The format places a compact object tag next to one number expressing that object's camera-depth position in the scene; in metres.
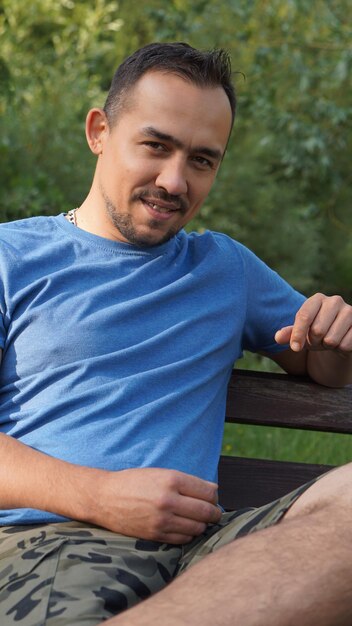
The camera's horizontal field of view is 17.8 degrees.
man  2.26
